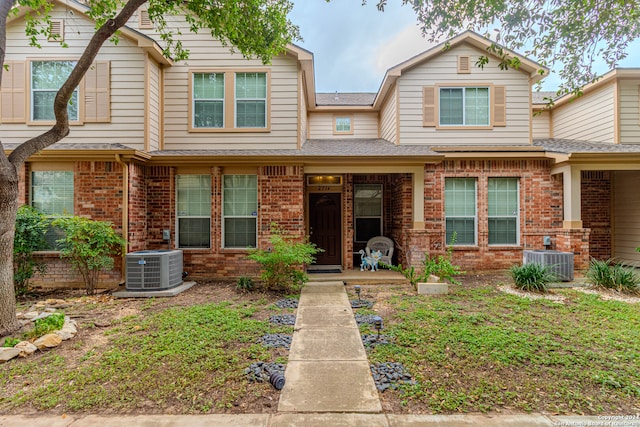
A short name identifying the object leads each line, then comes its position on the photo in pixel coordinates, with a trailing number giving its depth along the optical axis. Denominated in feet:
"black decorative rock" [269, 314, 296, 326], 16.05
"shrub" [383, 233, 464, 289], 22.21
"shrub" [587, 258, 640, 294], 21.17
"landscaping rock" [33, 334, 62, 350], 13.03
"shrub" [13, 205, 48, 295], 20.53
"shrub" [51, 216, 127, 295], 20.48
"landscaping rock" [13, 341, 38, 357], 12.49
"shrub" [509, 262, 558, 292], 21.62
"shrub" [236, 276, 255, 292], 22.30
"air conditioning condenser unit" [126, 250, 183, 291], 21.52
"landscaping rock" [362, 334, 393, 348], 13.33
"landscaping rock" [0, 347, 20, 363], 12.01
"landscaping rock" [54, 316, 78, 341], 13.98
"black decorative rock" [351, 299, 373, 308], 18.85
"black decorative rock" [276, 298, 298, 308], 19.01
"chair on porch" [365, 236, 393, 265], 29.58
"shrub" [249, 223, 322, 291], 21.38
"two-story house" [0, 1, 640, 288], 24.49
